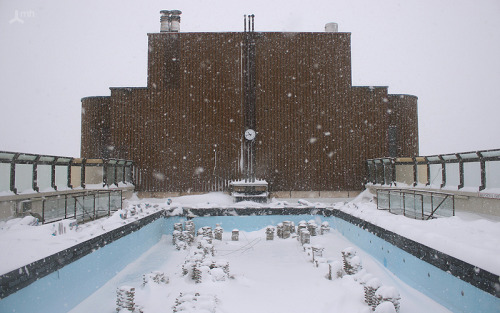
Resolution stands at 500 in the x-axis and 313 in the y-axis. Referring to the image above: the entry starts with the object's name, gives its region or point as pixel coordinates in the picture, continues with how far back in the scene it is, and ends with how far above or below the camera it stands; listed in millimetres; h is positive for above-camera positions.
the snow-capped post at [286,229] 11383 -2239
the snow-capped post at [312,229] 11672 -2284
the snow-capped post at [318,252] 8516 -2264
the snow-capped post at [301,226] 11217 -2110
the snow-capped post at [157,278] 6879 -2389
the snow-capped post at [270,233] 11188 -2328
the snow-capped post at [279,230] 11446 -2307
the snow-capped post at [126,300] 5535 -2276
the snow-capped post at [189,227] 11325 -2164
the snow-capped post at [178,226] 11656 -2170
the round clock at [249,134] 17812 +1683
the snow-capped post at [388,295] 5348 -2142
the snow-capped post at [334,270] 7188 -2324
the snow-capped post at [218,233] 11133 -2311
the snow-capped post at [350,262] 7318 -2185
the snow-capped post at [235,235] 11282 -2422
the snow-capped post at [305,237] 10102 -2235
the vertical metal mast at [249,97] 17891 +3737
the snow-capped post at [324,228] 12156 -2350
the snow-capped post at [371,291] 5586 -2191
